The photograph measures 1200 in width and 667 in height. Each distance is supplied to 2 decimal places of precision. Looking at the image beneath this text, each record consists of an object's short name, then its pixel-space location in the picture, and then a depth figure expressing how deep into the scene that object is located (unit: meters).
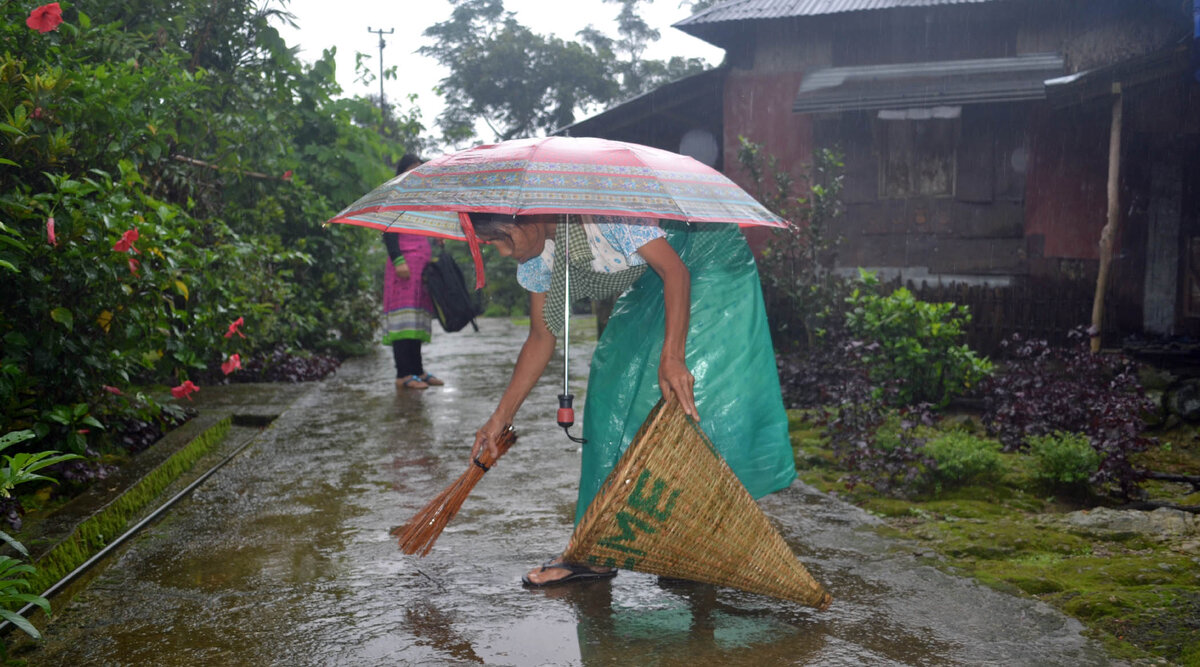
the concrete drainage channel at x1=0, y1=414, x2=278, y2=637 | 3.64
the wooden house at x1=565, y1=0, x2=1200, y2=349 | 10.09
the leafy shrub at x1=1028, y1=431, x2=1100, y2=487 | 5.29
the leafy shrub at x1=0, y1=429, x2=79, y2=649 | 2.41
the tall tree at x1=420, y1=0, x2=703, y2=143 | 32.59
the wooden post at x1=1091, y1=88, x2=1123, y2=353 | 8.59
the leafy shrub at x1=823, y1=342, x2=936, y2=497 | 5.38
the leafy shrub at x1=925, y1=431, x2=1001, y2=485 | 5.35
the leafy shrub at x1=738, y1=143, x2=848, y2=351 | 9.02
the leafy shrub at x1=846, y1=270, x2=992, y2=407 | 6.71
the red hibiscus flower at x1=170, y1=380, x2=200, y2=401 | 5.78
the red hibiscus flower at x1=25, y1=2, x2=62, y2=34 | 4.51
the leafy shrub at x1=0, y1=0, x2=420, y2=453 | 4.48
